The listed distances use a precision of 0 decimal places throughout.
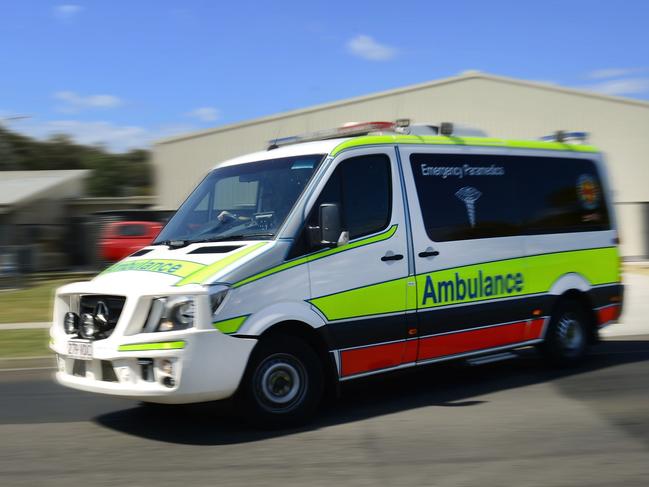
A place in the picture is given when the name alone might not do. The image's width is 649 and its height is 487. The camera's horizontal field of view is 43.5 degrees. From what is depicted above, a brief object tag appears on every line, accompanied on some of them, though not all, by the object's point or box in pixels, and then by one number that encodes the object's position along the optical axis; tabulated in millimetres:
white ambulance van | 5914
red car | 22312
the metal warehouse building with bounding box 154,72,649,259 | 28766
